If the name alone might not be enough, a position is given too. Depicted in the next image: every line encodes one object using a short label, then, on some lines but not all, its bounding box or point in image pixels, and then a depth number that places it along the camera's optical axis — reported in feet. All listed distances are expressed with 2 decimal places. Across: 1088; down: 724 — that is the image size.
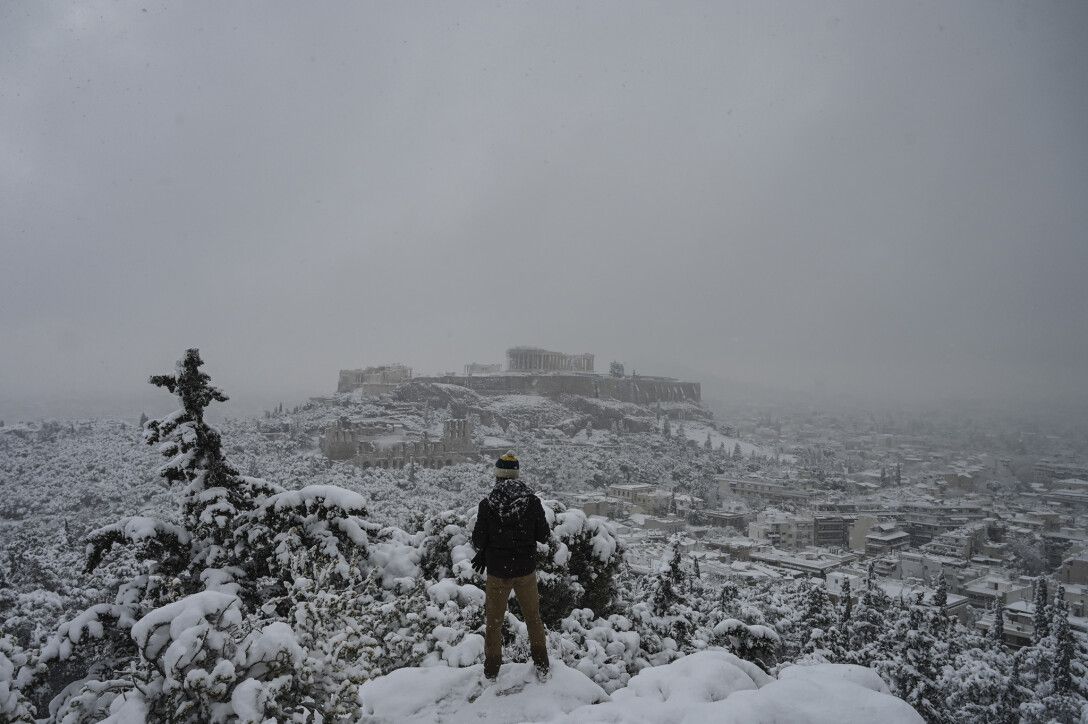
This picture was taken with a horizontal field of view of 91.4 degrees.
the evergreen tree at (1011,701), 40.75
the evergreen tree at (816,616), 46.07
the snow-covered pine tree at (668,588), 29.45
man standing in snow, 13.02
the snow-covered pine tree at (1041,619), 49.76
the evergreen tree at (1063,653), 41.57
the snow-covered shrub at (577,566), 23.75
